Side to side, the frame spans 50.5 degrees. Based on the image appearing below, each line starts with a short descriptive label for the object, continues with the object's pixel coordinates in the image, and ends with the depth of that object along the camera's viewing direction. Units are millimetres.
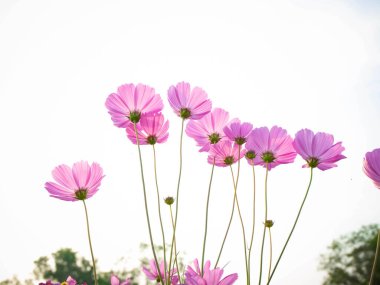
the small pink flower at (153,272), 1060
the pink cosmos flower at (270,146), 1007
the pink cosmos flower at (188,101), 1098
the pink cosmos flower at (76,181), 953
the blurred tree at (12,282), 23220
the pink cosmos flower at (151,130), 1020
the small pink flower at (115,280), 1017
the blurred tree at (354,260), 22344
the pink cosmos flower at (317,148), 955
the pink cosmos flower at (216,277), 737
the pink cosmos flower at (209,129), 1138
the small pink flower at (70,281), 1033
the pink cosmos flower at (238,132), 1012
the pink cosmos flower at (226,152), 1105
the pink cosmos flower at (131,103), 985
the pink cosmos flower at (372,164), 832
